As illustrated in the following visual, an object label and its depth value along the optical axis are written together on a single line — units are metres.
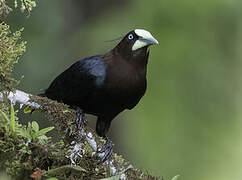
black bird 7.04
